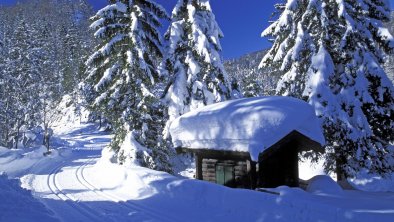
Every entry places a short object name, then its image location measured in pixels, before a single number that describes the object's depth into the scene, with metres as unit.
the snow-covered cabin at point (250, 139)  12.92
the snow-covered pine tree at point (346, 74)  15.33
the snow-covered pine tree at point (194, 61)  20.83
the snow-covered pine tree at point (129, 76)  19.81
